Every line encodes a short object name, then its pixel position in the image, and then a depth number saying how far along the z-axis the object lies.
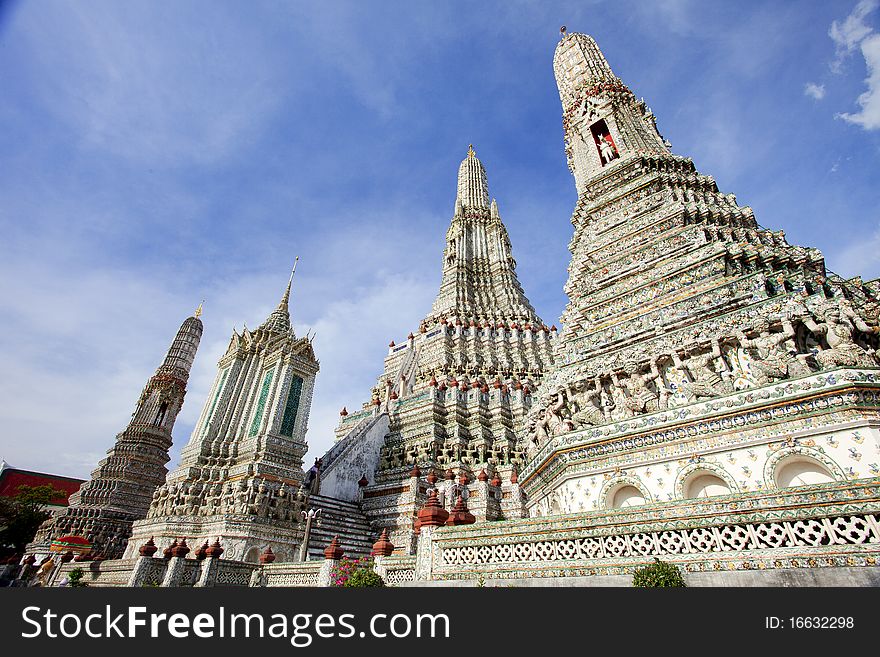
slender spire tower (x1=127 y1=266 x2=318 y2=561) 15.02
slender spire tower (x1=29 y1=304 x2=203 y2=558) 24.05
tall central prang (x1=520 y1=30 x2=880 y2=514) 7.18
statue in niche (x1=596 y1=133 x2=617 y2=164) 20.33
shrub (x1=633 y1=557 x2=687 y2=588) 4.95
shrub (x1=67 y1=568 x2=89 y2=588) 13.19
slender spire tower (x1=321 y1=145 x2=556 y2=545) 19.72
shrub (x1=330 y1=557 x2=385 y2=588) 9.19
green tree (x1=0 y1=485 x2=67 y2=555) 25.45
